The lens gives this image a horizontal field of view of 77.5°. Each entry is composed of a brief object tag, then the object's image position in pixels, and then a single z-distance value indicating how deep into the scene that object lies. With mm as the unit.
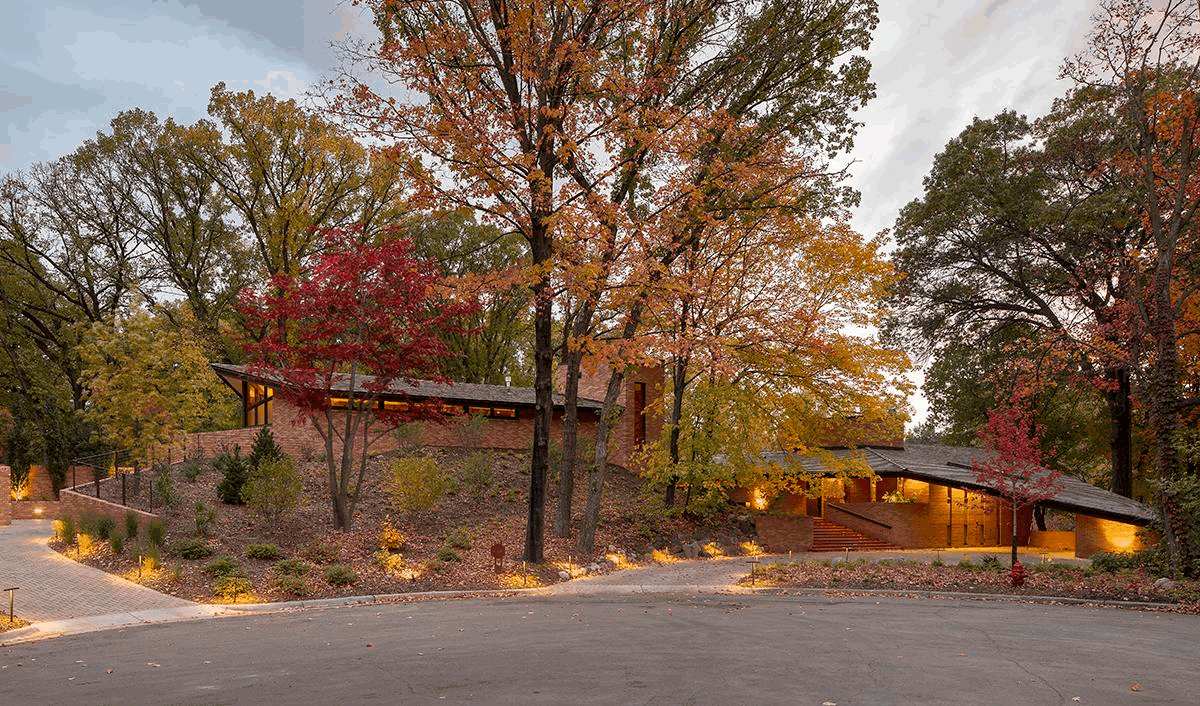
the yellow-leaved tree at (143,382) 28239
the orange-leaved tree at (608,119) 16094
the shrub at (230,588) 13711
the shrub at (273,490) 17672
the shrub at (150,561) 14977
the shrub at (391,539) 17453
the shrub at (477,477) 24853
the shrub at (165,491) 19359
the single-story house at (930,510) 26656
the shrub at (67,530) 18328
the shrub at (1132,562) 17812
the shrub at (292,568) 14820
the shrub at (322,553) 16047
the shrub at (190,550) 15539
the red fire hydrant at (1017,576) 16578
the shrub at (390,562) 16062
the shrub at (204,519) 16922
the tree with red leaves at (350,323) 17656
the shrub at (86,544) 17453
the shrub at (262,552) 15719
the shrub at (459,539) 18719
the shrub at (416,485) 20359
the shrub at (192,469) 22711
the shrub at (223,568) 14570
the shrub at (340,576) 14758
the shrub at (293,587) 14070
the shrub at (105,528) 17531
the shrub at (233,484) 20156
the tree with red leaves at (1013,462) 19469
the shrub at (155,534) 15860
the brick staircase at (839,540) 28977
